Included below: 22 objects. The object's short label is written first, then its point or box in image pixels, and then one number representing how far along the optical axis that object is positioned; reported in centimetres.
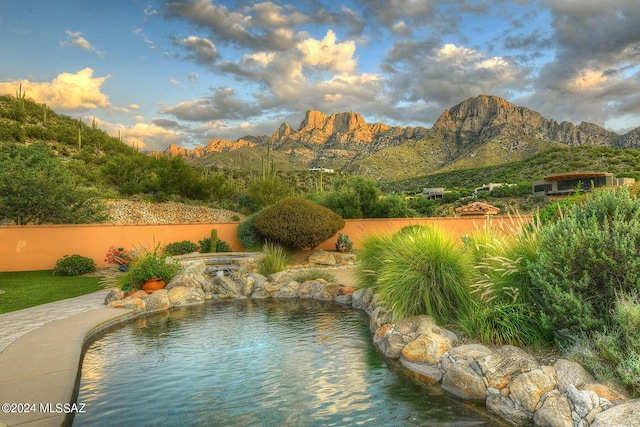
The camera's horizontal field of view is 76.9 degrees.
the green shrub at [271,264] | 1294
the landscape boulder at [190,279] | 1084
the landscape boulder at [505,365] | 443
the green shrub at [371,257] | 869
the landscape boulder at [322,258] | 1667
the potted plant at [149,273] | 1070
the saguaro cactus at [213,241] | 1795
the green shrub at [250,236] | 1819
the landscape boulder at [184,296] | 1004
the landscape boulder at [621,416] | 320
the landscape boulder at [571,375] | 395
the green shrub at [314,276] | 1196
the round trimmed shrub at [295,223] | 1650
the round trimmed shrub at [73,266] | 1477
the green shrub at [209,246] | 1833
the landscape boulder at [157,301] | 943
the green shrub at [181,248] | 1747
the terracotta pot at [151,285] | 1070
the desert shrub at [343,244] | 1927
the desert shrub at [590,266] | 450
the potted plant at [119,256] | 1422
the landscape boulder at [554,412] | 371
